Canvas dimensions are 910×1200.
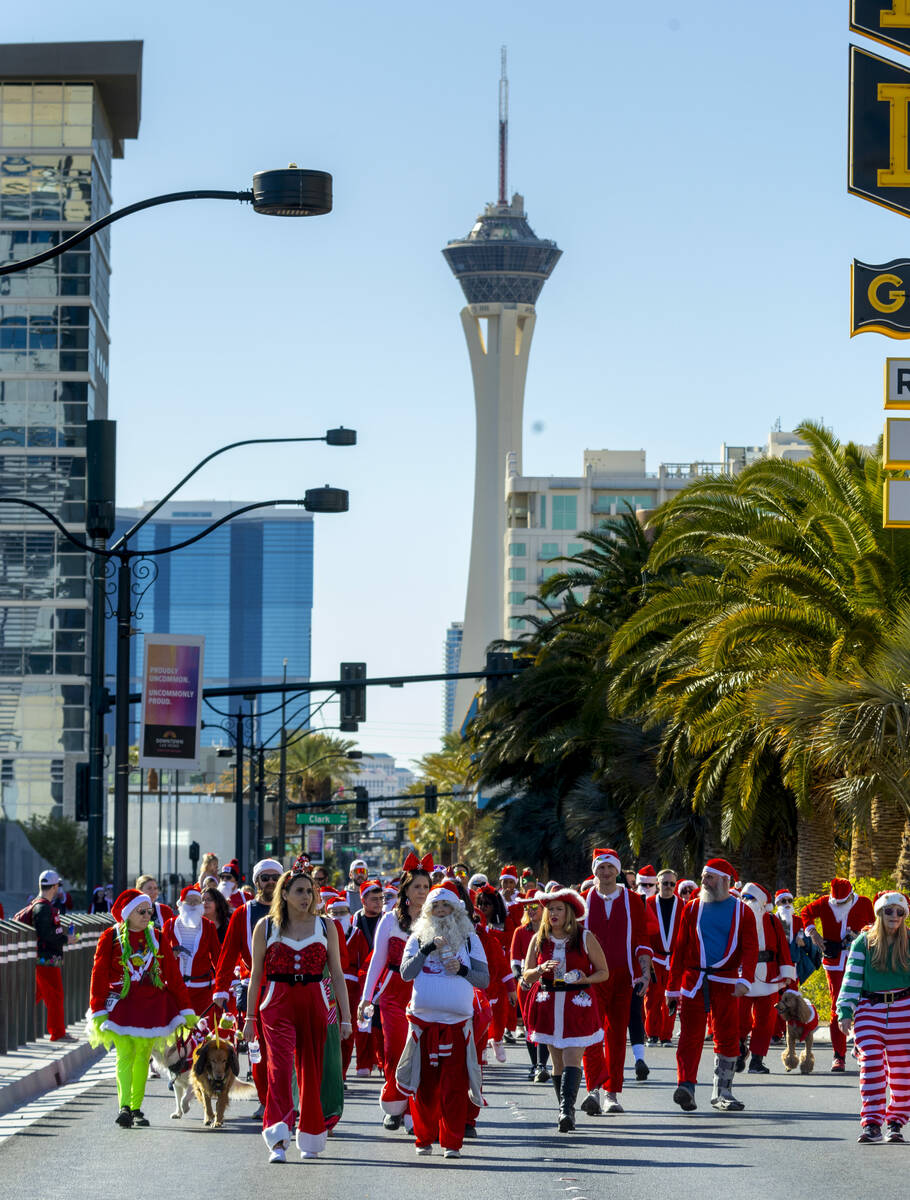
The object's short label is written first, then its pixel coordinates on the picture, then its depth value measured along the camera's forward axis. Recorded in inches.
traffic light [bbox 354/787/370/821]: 3762.3
